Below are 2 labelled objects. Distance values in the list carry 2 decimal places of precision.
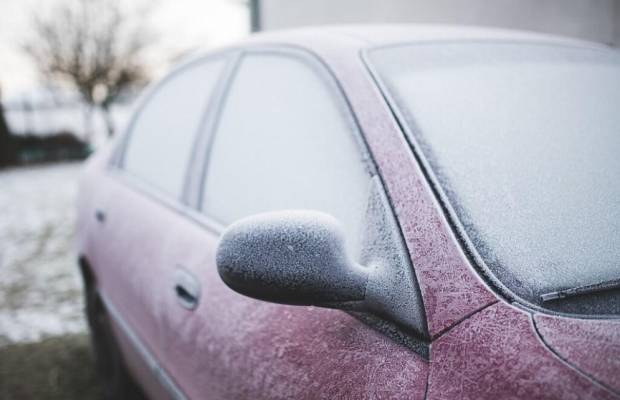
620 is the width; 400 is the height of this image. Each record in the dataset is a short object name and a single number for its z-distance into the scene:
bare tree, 18.88
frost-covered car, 0.81
